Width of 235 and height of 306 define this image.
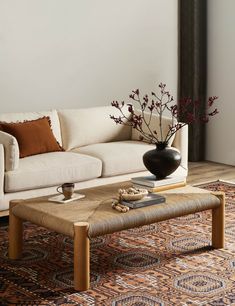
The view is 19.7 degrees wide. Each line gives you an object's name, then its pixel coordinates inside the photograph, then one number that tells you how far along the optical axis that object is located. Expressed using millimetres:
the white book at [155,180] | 4332
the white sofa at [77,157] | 4824
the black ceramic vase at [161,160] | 4352
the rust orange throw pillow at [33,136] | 5195
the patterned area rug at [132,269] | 3484
